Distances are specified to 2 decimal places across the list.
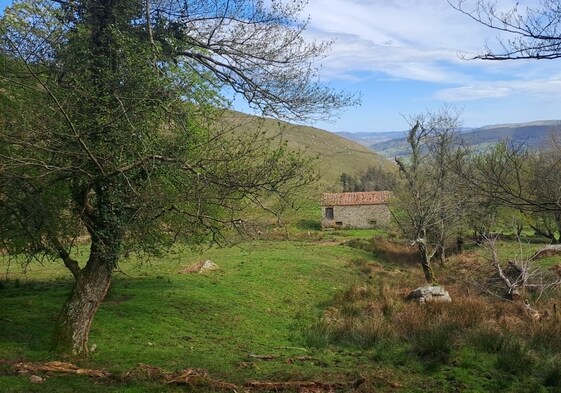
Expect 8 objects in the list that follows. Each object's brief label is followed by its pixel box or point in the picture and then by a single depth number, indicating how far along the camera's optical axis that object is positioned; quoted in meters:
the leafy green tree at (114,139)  7.20
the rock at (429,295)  15.16
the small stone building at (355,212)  57.22
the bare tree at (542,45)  5.32
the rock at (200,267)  21.09
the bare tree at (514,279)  16.03
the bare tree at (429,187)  21.36
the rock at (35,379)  6.74
